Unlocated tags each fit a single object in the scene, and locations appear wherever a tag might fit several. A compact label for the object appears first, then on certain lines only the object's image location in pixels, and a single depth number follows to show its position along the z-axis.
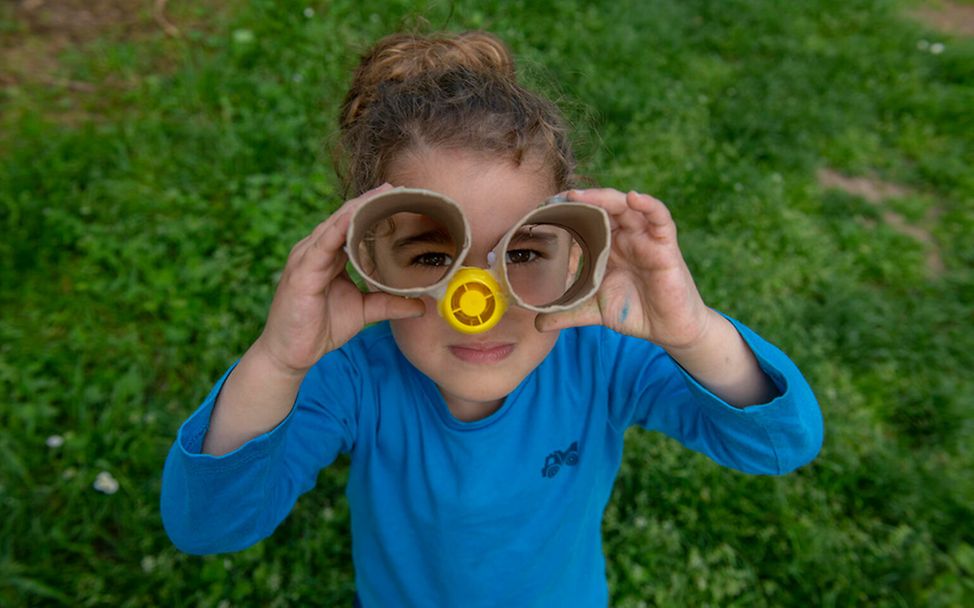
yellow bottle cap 0.34
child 0.39
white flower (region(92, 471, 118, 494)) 0.68
